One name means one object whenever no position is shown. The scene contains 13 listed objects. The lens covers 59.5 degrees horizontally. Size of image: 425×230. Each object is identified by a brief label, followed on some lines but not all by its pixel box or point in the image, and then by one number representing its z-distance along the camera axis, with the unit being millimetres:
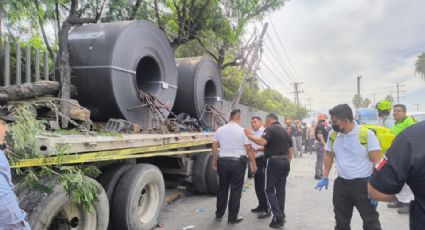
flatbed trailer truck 3096
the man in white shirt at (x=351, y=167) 3738
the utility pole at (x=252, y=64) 13512
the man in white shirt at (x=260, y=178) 6141
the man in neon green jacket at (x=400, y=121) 6422
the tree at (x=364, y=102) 97706
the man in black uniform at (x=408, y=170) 1714
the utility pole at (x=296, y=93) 69000
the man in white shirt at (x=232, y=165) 5641
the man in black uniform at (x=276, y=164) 5473
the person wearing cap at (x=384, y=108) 5340
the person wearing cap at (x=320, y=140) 9992
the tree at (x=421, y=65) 63562
